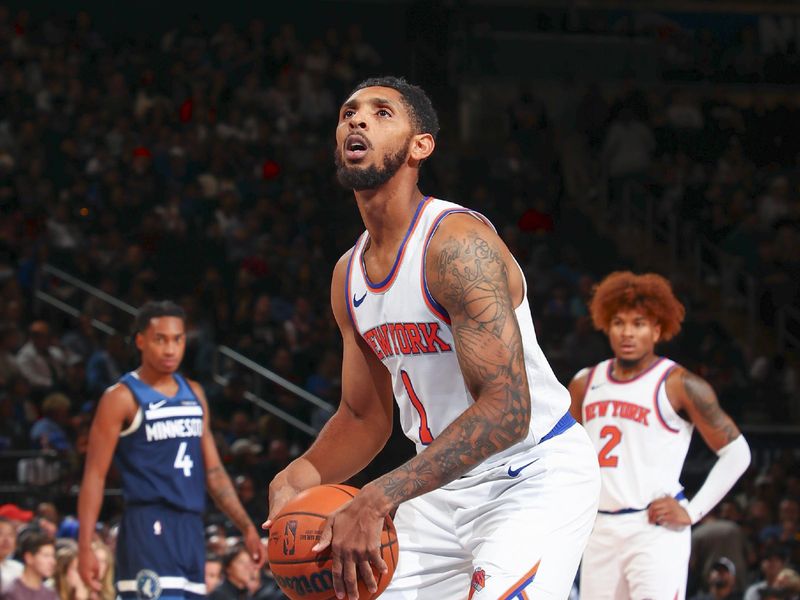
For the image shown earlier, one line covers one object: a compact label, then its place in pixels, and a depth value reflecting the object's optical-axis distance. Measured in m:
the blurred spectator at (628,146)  15.52
